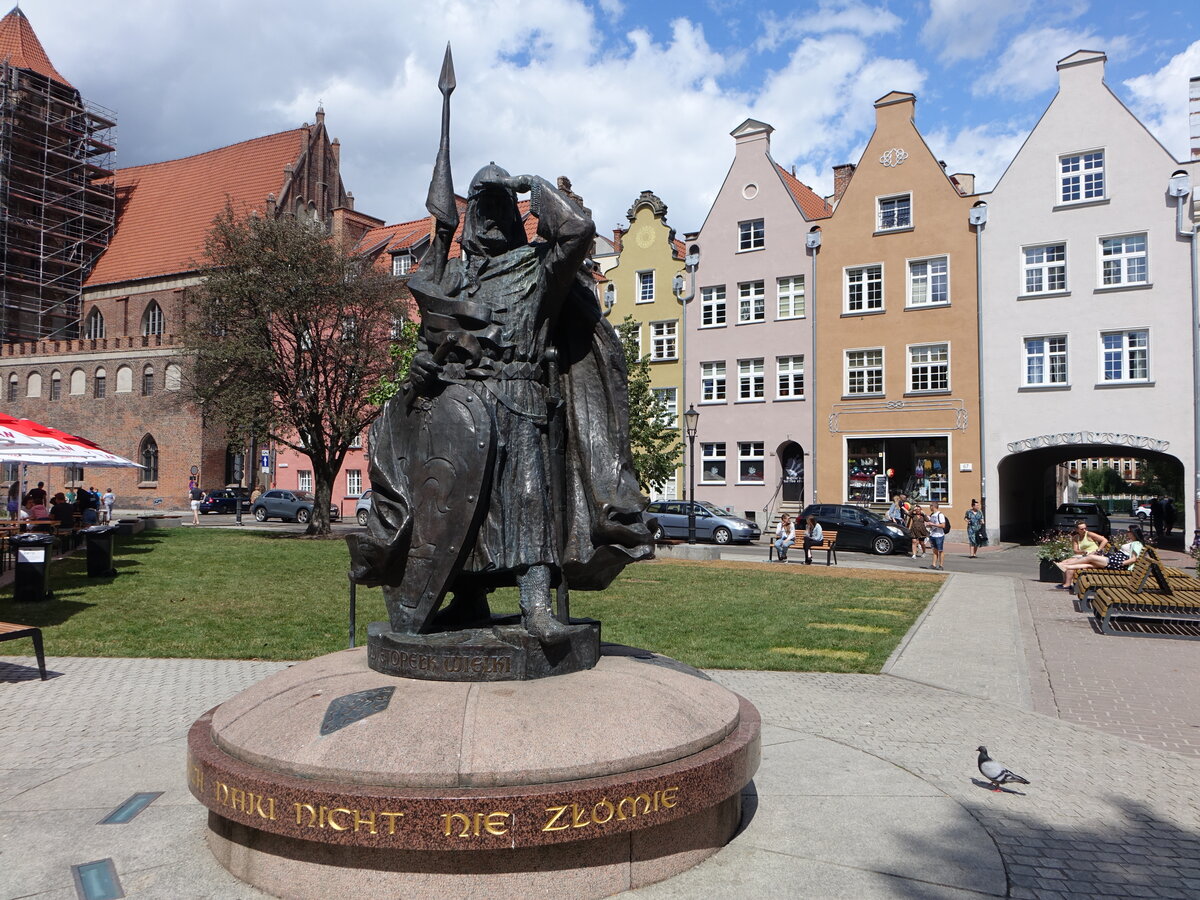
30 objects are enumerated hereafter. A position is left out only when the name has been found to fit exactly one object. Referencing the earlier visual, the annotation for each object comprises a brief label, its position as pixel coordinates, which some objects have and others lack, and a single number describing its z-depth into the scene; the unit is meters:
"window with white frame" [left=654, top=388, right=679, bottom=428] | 40.72
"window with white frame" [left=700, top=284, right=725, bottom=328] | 40.06
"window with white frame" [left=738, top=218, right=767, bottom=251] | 38.91
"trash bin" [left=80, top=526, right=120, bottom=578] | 17.47
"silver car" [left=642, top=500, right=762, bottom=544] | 31.89
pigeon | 5.59
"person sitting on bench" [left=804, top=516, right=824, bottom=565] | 23.95
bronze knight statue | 5.08
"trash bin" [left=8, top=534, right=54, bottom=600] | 14.04
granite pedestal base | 3.83
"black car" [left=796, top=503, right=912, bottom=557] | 28.95
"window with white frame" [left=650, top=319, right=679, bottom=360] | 41.52
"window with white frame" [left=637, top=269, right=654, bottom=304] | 42.34
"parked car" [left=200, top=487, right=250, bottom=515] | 50.38
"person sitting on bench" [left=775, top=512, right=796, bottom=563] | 24.44
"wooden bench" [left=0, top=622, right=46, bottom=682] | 8.77
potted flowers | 19.95
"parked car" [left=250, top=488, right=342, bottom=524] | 43.86
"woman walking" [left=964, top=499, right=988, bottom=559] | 30.95
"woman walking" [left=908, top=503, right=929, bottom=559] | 27.61
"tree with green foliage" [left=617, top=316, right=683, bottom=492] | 29.66
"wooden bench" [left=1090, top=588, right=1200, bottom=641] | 12.76
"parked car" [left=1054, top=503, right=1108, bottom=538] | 34.25
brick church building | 54.94
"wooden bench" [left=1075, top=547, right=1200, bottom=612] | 13.77
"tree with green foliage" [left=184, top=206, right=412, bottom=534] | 29.02
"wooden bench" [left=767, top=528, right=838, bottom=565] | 24.09
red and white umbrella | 16.53
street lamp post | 27.84
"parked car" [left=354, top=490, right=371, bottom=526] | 40.41
